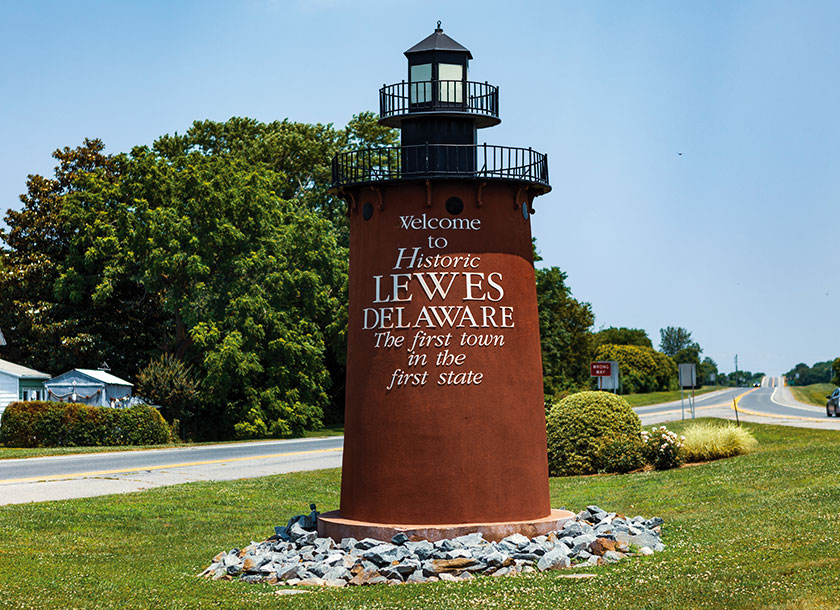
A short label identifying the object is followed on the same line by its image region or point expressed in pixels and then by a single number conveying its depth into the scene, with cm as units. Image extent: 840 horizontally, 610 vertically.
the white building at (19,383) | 4519
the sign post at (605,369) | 4675
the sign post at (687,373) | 4094
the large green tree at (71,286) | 5006
